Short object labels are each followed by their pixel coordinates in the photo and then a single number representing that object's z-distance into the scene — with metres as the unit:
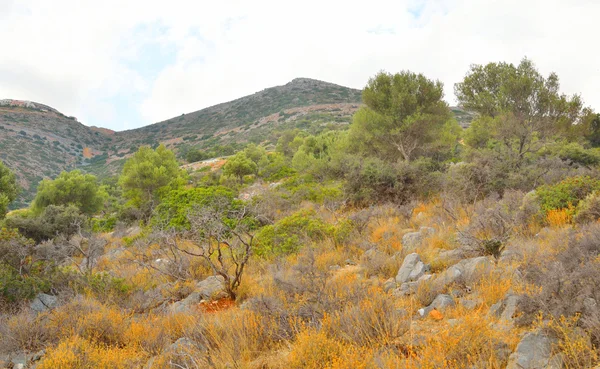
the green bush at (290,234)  7.64
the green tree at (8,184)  18.14
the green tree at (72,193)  20.05
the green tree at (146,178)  20.47
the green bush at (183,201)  12.74
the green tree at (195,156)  47.00
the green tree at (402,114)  18.28
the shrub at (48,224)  13.43
